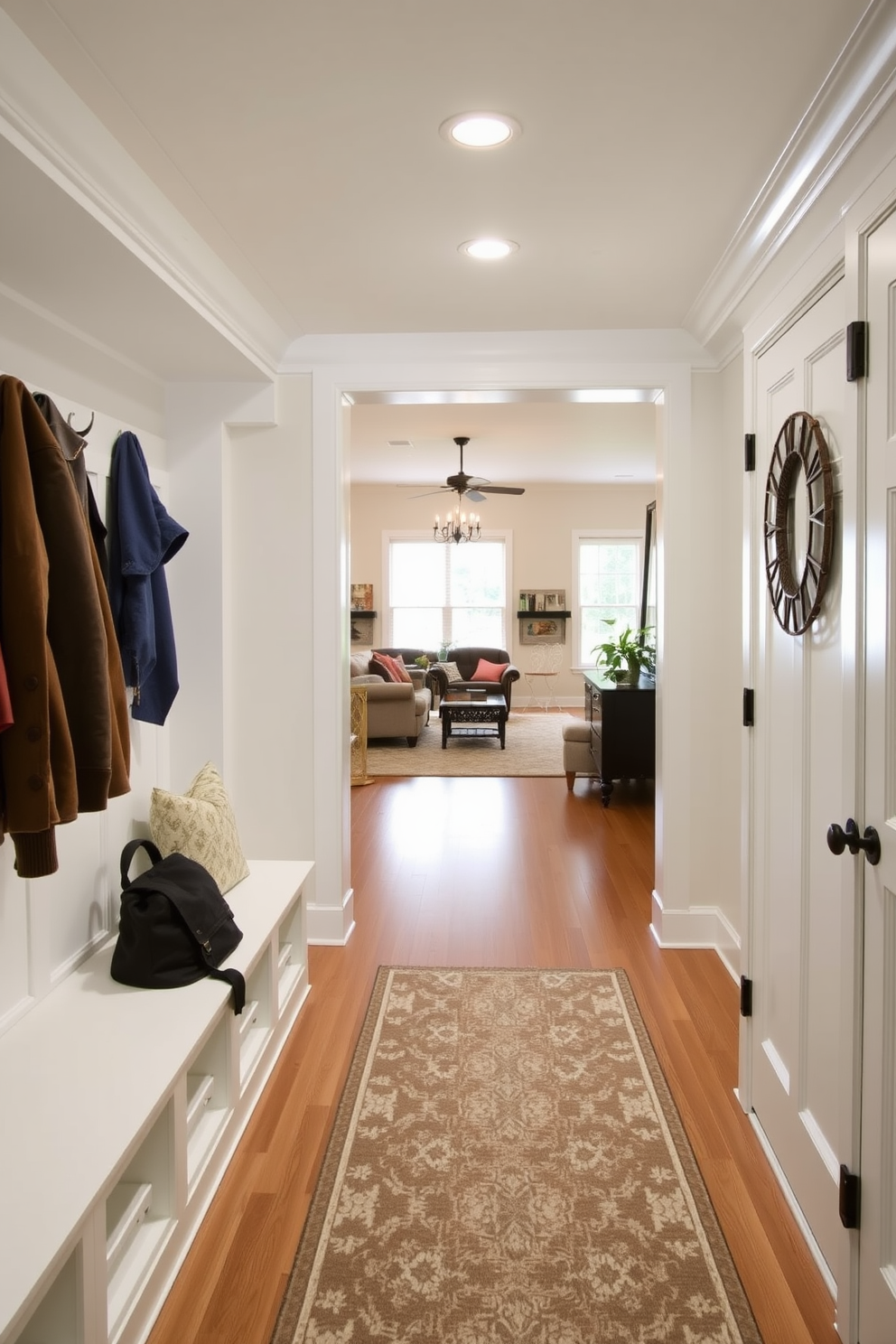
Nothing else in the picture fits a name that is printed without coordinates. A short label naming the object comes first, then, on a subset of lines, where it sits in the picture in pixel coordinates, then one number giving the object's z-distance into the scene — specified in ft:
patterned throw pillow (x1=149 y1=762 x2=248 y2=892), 8.75
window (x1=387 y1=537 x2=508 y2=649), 35.01
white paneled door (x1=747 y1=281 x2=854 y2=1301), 5.70
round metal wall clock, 5.99
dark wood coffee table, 26.30
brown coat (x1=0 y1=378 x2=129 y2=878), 5.34
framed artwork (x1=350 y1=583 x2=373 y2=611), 34.78
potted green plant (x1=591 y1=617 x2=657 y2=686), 19.11
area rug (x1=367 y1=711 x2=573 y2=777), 23.43
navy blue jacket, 8.29
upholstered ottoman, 20.97
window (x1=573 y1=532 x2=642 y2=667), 34.86
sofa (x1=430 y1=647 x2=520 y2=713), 29.35
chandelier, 29.17
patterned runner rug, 5.54
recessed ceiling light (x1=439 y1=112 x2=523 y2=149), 6.09
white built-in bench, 4.52
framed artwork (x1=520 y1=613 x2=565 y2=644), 34.91
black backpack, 6.95
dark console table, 18.40
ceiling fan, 23.66
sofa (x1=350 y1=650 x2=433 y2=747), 25.90
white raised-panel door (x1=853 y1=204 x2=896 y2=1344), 4.78
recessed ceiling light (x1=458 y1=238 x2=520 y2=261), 8.25
